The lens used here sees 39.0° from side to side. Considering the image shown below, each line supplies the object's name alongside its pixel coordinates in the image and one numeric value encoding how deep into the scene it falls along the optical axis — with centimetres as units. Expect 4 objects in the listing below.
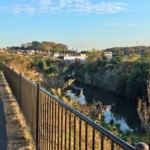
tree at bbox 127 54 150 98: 2109
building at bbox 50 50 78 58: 8048
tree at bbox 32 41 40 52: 8101
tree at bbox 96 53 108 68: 3442
